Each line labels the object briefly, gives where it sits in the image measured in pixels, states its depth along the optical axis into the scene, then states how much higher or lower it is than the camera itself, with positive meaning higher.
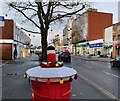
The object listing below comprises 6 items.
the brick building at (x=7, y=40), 17.25 +1.63
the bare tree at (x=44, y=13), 6.84 +2.93
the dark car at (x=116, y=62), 11.45 -1.44
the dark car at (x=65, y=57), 17.48 -1.24
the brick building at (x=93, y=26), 33.42 +8.12
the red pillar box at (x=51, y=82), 1.66 -0.53
